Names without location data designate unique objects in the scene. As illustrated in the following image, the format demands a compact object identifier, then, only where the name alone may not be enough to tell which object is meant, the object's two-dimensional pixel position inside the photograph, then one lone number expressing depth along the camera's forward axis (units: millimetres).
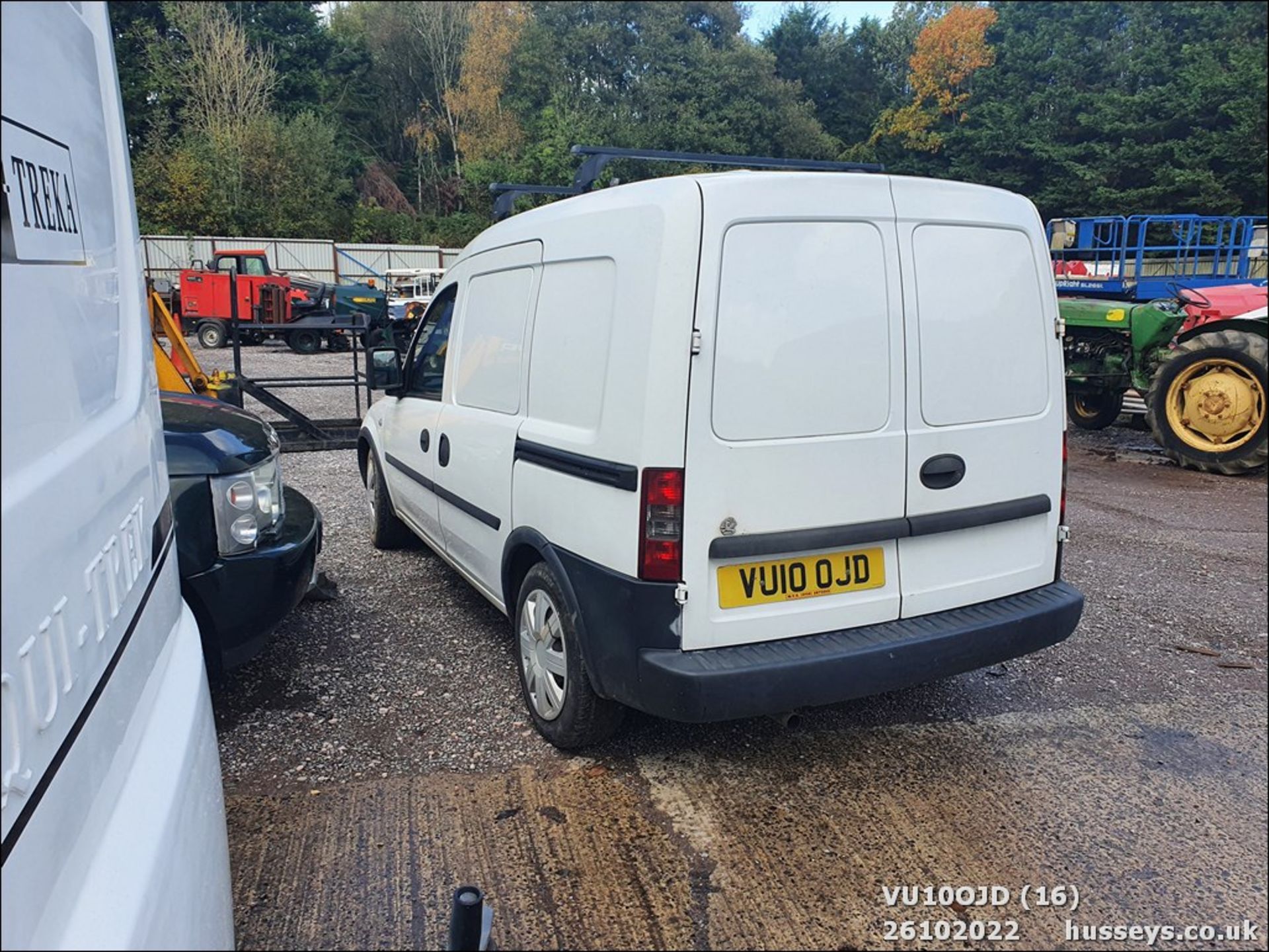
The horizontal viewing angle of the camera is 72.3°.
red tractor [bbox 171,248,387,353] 19688
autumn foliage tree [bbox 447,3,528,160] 43875
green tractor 8125
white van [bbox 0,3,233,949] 936
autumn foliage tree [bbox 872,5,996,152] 40219
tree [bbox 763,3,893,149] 45844
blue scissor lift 11430
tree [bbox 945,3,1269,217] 27516
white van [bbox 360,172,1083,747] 2635
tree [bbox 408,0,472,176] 45125
